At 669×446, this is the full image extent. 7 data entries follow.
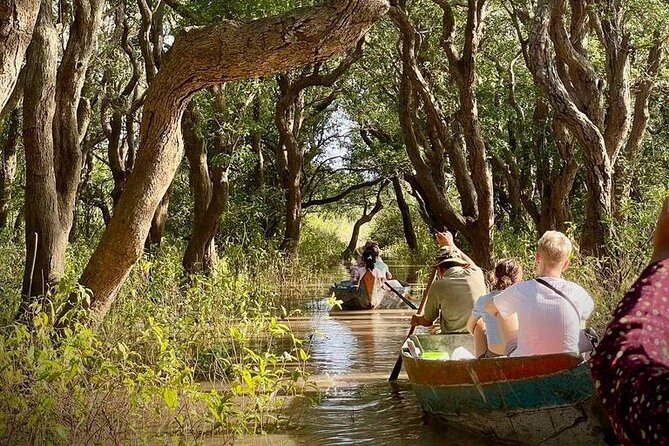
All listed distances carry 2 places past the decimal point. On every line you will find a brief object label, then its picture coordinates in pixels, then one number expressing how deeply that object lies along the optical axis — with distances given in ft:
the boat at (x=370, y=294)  64.13
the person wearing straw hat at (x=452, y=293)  33.45
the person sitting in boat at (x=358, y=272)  67.00
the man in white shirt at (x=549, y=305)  21.99
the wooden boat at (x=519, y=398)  21.80
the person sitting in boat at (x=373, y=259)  63.62
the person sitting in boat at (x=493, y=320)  25.66
